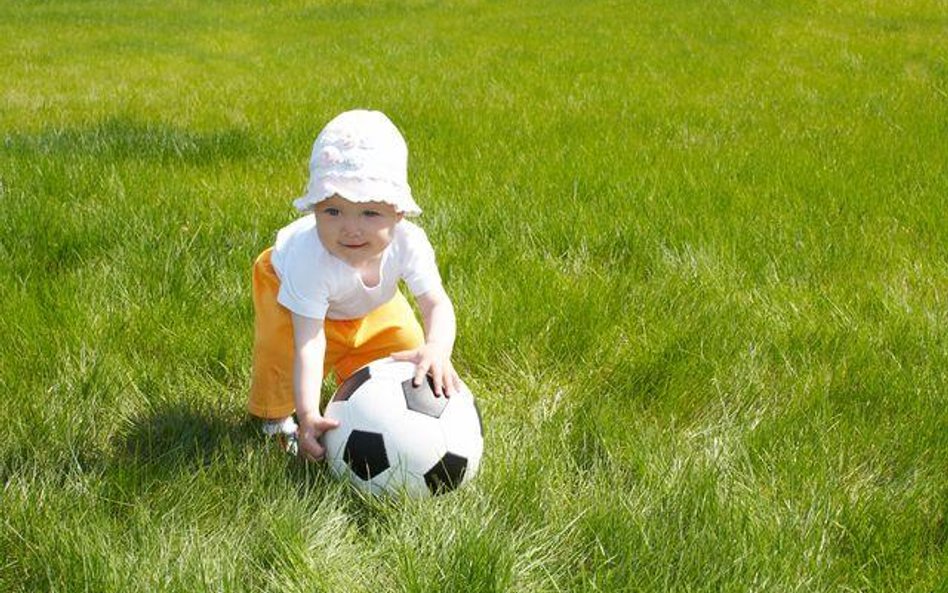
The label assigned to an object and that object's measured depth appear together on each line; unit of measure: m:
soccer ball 2.41
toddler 2.41
